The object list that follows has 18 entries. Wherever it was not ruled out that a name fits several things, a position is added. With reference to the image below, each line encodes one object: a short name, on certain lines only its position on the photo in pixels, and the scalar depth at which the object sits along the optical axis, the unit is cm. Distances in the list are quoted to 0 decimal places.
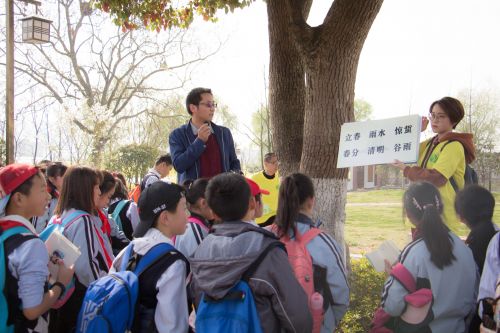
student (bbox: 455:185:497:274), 305
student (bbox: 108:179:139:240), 570
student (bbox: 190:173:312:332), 224
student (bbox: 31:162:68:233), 547
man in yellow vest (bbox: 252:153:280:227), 745
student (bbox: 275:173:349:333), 286
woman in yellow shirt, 394
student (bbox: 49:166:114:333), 325
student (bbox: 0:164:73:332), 249
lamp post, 891
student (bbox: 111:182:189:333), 238
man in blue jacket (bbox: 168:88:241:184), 421
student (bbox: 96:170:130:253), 498
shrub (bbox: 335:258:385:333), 459
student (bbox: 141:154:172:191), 736
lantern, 1002
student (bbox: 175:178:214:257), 334
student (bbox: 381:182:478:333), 279
